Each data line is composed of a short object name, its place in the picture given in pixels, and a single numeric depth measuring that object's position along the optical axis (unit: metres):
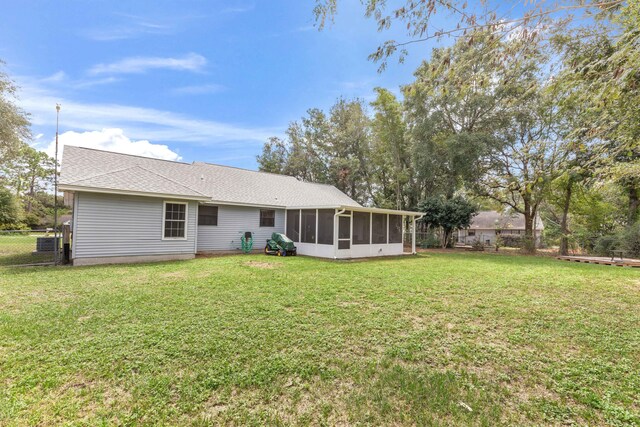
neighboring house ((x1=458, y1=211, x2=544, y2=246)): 33.66
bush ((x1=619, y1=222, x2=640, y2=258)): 14.36
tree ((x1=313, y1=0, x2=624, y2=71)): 2.79
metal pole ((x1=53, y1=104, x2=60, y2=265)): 8.48
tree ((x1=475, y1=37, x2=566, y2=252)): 17.16
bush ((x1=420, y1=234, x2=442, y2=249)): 20.02
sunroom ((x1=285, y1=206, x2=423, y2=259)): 12.05
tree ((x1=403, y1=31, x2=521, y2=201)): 18.05
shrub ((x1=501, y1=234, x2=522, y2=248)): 23.66
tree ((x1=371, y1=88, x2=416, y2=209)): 20.67
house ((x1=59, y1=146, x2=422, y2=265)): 9.05
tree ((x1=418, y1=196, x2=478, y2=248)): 18.47
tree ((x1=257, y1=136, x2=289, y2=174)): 30.03
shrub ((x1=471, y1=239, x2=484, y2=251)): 19.25
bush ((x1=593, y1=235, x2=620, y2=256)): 15.49
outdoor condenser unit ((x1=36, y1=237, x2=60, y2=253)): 11.79
